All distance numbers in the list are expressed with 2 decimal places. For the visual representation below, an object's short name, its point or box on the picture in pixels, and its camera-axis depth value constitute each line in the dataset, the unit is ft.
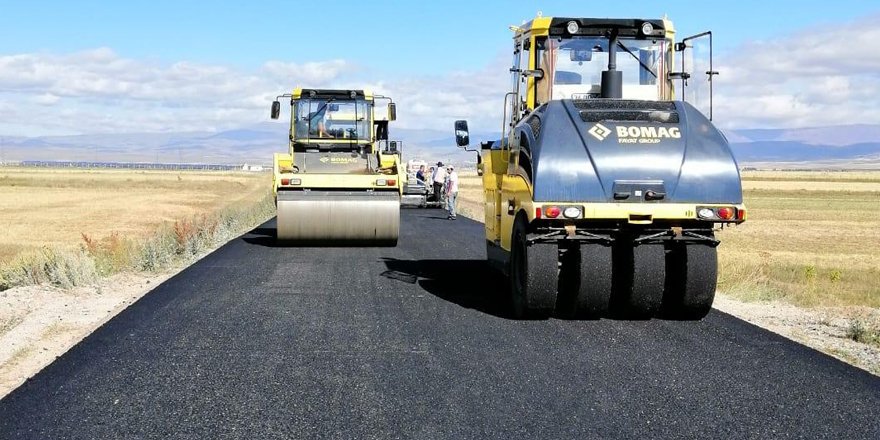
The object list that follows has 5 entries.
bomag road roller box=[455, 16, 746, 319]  29.86
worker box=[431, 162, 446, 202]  113.39
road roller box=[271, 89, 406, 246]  58.54
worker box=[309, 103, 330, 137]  66.90
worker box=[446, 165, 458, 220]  95.25
